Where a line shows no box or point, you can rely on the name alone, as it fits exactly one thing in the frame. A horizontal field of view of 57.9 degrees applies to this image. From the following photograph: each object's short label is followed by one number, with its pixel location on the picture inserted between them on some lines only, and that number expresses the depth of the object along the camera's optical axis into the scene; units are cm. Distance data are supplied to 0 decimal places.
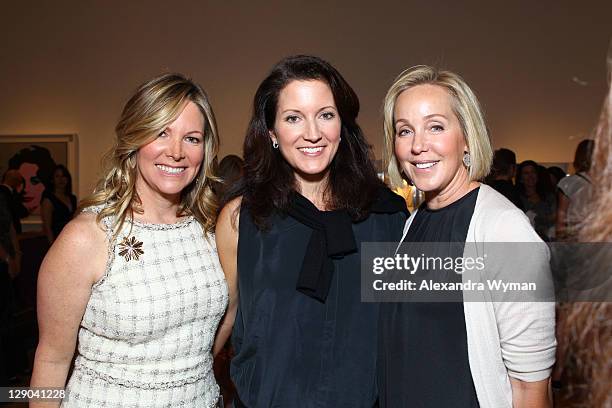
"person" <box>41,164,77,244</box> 573
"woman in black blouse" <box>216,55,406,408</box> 193
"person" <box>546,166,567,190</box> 601
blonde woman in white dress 181
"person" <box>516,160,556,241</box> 547
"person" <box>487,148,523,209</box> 452
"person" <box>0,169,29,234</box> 443
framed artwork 782
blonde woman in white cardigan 153
